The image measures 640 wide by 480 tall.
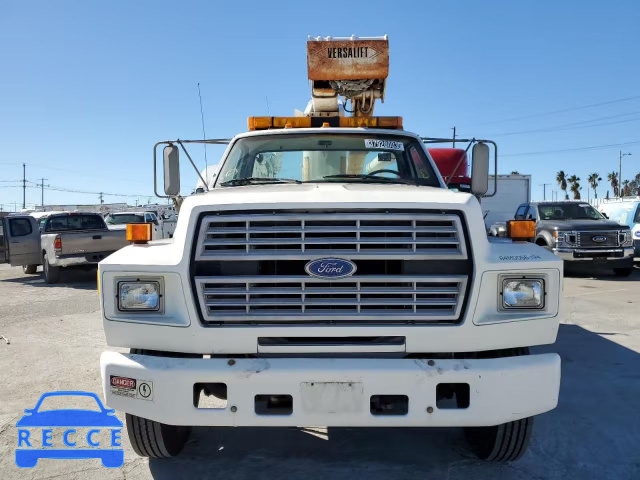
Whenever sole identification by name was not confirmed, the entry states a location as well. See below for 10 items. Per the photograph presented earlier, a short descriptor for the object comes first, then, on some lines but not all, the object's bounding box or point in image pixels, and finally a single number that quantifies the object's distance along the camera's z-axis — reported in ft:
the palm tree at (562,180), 282.40
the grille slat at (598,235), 41.09
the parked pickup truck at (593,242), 41.06
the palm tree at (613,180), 265.99
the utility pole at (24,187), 303.38
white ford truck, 9.34
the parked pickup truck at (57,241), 41.09
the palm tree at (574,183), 266.77
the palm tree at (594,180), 289.94
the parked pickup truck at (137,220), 67.82
